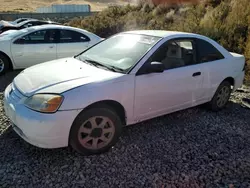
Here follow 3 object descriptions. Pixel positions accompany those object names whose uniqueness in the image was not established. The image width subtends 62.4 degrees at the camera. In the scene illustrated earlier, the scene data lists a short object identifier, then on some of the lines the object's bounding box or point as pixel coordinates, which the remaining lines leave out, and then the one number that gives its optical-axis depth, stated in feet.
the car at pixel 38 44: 17.32
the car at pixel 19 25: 32.60
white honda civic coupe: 7.57
